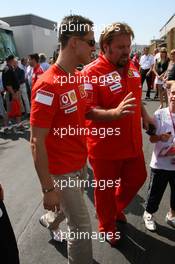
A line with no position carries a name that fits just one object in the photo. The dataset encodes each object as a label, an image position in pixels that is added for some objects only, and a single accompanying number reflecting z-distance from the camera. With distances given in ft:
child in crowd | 10.69
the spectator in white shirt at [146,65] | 44.56
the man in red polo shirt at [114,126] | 9.89
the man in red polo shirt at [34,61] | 27.45
